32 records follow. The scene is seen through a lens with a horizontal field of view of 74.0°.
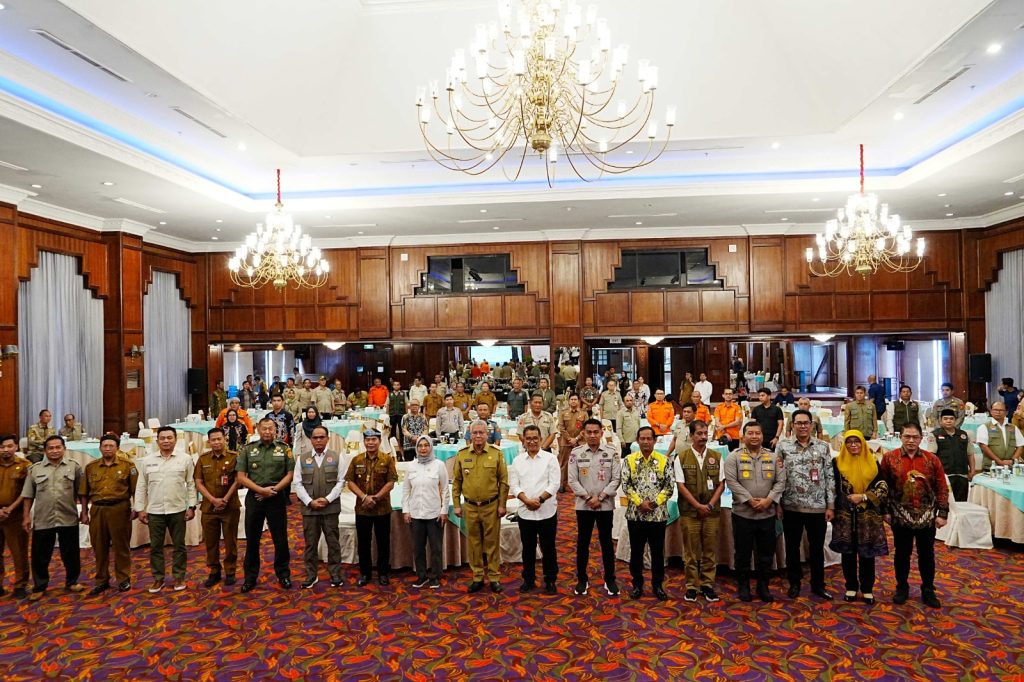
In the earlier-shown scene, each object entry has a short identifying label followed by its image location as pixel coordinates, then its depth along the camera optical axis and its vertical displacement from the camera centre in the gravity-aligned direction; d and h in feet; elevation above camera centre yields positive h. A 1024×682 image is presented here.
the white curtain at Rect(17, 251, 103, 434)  35.99 +0.35
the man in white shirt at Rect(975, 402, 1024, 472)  23.29 -3.75
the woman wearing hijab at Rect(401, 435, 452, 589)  18.39 -4.33
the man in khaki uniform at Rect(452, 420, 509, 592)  18.22 -4.13
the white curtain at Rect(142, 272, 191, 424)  45.70 +0.04
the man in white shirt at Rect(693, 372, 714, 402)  44.73 -3.15
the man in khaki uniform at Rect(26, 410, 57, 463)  28.27 -3.62
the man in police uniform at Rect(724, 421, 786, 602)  16.90 -3.99
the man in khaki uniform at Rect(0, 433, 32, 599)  18.03 -4.19
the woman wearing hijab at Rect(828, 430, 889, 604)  16.57 -4.32
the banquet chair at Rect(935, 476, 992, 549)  21.24 -6.04
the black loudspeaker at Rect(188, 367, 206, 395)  48.75 -2.30
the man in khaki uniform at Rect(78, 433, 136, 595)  18.24 -4.18
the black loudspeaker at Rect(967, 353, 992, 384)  42.70 -2.04
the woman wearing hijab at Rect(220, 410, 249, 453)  27.32 -3.39
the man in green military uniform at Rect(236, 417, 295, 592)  18.53 -4.07
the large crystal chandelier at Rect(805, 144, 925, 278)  29.55 +4.52
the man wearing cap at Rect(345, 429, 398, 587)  18.70 -4.29
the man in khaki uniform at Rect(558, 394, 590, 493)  28.82 -3.44
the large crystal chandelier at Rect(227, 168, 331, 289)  31.65 +4.63
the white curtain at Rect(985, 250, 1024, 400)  41.55 +0.87
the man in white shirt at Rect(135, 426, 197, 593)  18.34 -4.12
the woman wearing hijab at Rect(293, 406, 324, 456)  26.81 -3.14
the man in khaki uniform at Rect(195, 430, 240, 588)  18.54 -4.23
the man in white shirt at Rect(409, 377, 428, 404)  44.92 -3.12
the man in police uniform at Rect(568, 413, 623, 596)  17.66 -3.86
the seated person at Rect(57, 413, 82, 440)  31.55 -3.69
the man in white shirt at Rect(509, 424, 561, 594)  18.02 -4.25
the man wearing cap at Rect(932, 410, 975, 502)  22.36 -3.92
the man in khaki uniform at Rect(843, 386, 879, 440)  31.04 -3.63
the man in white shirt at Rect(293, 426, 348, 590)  18.70 -4.15
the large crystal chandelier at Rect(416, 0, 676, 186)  15.93 +6.60
